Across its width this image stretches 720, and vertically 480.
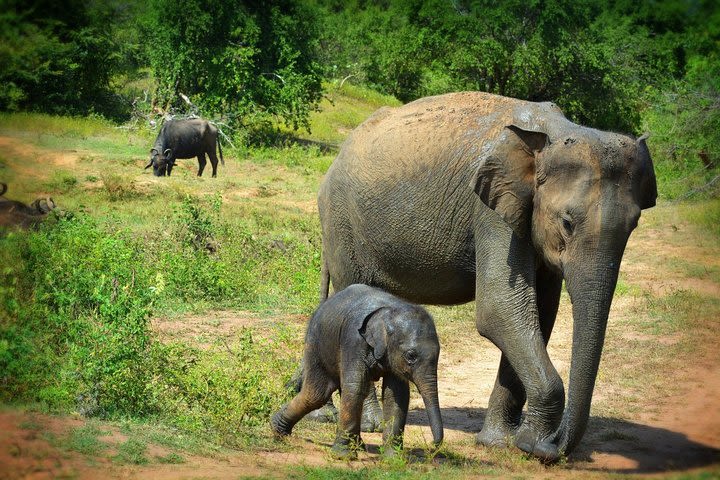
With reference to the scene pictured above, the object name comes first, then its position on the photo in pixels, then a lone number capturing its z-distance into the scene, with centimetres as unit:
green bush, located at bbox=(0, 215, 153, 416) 1429
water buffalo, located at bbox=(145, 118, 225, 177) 4728
